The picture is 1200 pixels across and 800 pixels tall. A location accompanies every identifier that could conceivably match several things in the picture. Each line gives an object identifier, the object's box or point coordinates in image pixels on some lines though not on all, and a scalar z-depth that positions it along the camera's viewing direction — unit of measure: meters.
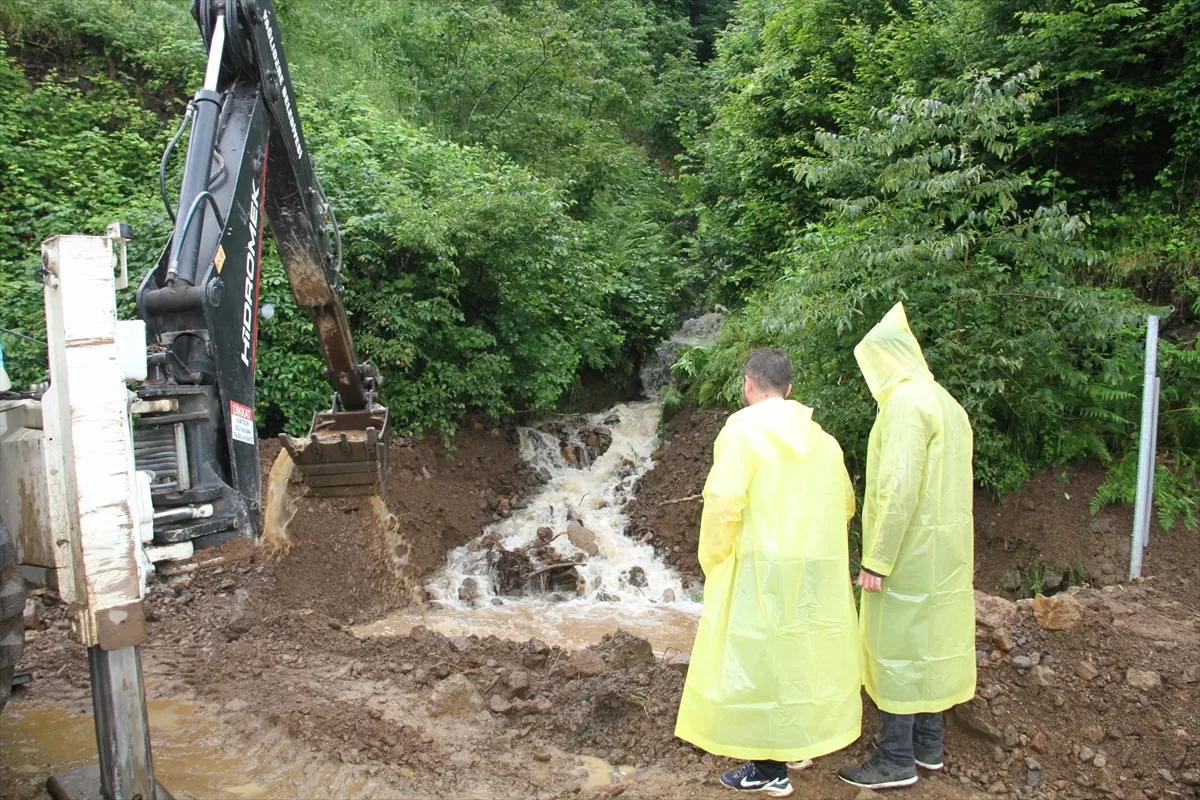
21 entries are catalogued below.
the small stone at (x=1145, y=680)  3.86
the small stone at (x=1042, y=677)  3.86
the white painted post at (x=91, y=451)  2.48
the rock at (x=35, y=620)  5.05
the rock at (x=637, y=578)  7.55
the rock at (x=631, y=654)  4.52
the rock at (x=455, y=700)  4.18
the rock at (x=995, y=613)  4.28
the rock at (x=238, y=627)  5.23
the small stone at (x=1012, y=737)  3.58
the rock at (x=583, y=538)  8.00
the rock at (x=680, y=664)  4.27
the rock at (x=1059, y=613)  4.23
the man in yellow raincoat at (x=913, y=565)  3.26
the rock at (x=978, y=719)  3.58
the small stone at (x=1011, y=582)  6.08
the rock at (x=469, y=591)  7.32
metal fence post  5.24
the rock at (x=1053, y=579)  5.94
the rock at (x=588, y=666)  4.47
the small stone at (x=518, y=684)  4.30
